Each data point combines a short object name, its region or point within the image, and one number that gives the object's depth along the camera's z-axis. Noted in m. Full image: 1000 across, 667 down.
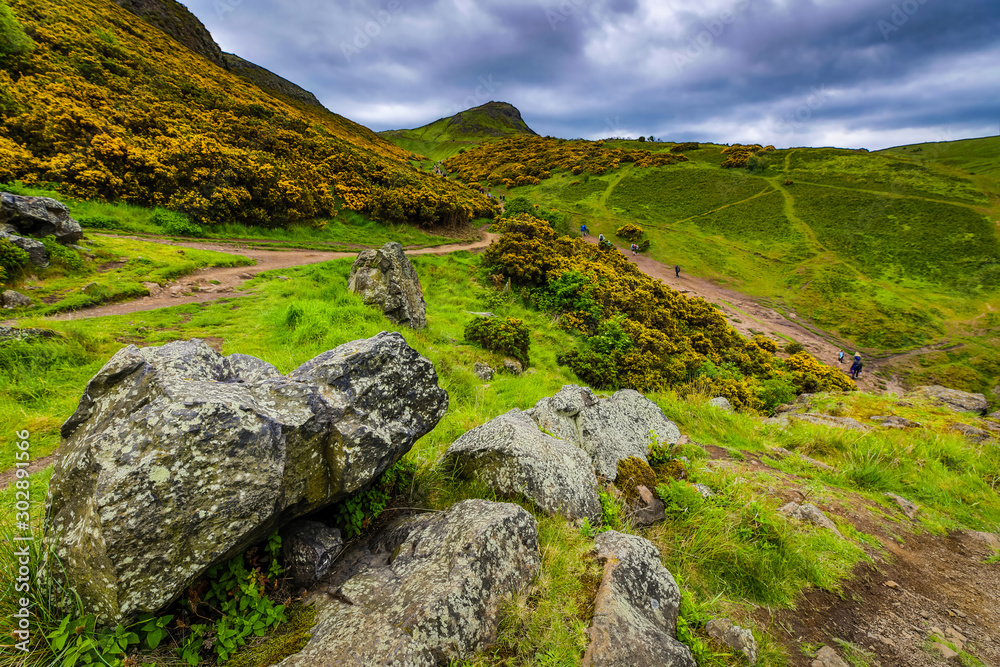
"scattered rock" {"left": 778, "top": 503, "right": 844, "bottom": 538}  4.85
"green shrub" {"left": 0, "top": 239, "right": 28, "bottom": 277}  8.53
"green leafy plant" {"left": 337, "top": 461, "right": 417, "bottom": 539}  3.63
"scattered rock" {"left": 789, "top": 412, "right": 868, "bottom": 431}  9.39
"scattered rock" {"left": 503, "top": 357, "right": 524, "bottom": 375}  11.34
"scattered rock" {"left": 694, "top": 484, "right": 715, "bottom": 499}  5.02
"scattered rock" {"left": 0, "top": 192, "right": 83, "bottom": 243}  10.10
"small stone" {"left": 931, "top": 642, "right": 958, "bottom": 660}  3.21
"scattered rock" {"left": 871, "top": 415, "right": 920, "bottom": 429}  9.83
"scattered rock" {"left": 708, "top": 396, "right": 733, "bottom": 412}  10.37
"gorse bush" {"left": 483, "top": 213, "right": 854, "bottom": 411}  13.93
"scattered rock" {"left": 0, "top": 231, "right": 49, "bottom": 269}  9.04
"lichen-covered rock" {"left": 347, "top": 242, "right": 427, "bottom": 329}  11.59
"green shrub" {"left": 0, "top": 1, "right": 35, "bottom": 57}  18.17
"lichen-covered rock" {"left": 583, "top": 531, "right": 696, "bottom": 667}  2.63
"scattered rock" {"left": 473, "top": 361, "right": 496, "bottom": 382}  10.27
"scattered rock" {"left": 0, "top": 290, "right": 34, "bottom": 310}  7.89
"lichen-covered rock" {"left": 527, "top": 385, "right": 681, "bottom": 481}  6.23
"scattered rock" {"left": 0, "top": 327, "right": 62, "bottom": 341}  6.10
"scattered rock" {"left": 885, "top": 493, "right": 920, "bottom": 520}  5.57
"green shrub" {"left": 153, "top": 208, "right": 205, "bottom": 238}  15.85
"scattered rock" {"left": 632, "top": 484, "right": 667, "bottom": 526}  4.69
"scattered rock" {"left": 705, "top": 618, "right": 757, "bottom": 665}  3.04
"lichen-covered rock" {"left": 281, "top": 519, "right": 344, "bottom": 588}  3.02
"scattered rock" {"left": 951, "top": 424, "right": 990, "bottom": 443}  8.77
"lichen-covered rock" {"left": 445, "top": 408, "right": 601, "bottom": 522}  4.20
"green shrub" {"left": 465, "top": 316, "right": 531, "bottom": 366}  11.95
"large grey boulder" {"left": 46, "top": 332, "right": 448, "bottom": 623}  2.15
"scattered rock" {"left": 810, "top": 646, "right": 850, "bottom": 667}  3.09
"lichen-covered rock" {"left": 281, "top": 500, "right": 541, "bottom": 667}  2.45
